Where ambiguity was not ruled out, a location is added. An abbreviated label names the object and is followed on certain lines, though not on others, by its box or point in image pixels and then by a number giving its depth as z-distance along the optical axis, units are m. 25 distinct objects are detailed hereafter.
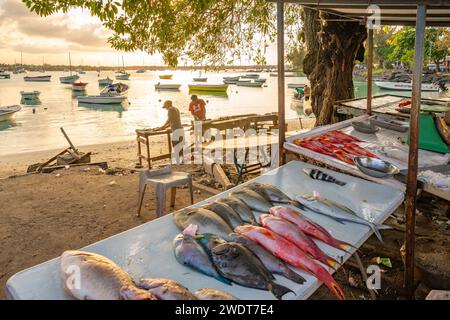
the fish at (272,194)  3.31
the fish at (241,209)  2.92
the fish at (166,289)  1.87
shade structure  3.47
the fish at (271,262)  2.19
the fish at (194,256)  2.19
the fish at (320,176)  4.00
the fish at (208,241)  2.35
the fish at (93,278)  1.88
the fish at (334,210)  3.02
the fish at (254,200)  3.14
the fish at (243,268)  2.08
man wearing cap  10.61
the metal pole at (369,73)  7.58
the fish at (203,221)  2.67
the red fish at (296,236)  2.42
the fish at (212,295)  1.91
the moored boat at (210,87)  57.94
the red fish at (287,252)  2.19
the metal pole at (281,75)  4.56
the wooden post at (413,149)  3.48
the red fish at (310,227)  2.65
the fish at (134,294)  1.82
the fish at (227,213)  2.83
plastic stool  5.81
